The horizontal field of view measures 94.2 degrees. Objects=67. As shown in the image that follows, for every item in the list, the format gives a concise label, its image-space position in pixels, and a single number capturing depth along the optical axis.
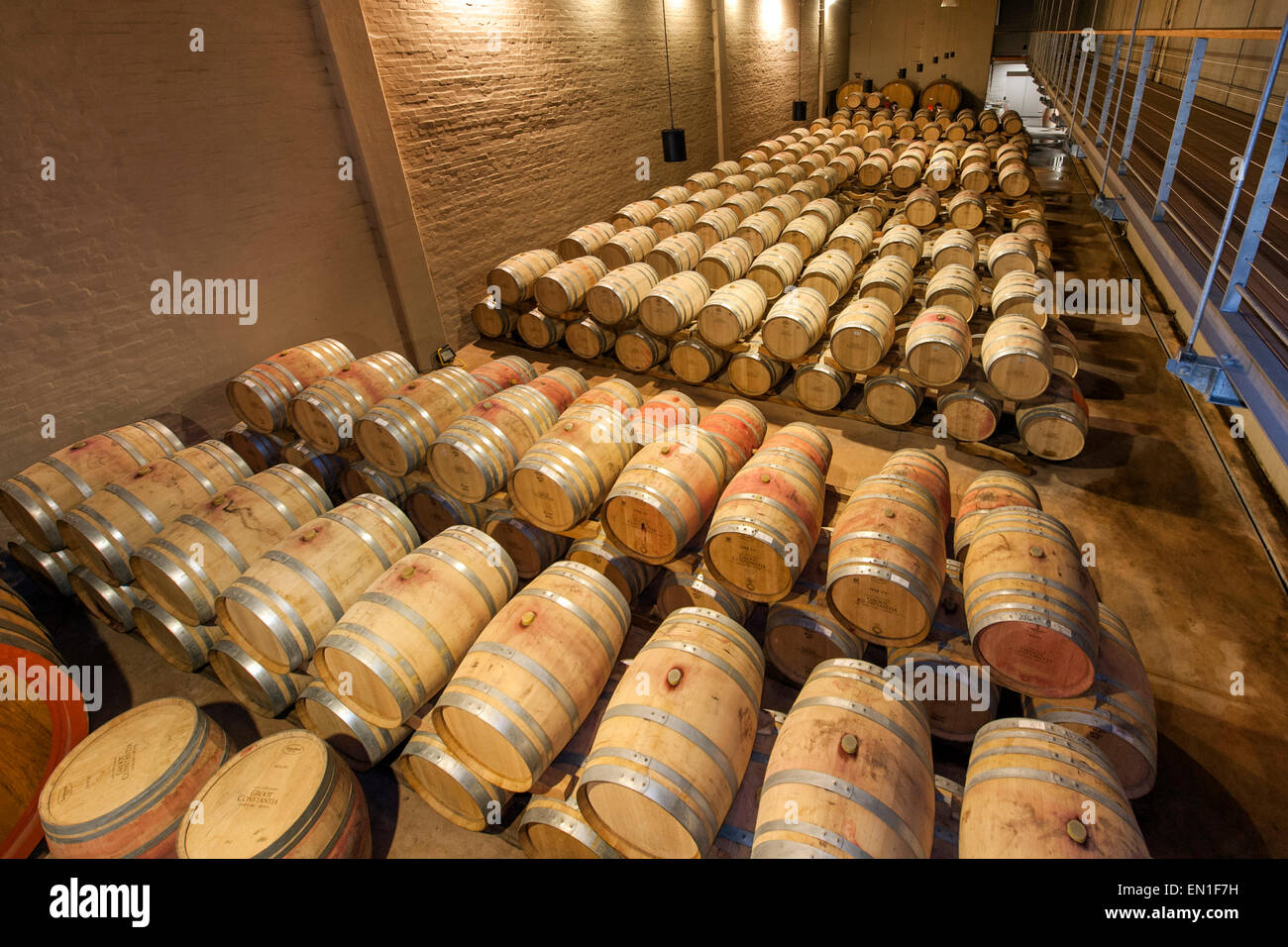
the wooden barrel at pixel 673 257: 8.32
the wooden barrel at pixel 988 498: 3.80
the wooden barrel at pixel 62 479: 4.48
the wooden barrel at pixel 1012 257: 7.23
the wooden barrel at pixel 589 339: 8.05
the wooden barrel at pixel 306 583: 3.48
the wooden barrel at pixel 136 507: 4.14
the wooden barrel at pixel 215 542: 3.82
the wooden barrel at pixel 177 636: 4.15
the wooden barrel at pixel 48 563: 4.91
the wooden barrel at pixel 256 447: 5.88
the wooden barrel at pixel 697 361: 7.32
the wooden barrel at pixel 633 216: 9.86
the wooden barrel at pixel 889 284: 7.09
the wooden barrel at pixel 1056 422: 5.58
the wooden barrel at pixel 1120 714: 2.95
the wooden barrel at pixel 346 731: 3.54
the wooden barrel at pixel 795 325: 6.46
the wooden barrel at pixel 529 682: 2.88
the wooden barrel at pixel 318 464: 5.50
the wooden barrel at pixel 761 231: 8.98
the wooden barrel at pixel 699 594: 3.96
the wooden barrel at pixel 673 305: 7.07
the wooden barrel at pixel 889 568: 3.16
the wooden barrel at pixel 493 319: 8.72
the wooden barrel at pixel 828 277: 7.57
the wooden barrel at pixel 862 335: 6.11
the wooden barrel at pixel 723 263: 8.05
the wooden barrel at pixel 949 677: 3.24
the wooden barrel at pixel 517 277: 8.36
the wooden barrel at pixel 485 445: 4.46
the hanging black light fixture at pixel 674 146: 8.66
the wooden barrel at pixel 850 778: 2.26
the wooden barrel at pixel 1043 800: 2.14
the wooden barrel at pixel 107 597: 4.55
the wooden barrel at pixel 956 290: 6.71
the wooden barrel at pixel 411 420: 4.79
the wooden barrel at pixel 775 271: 7.84
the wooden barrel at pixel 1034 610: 2.79
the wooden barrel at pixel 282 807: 2.73
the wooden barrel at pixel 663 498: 3.78
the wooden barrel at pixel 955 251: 7.52
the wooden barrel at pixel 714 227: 9.38
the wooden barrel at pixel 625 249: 8.63
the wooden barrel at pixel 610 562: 4.18
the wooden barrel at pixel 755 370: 6.98
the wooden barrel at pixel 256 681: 3.84
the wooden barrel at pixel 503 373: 5.55
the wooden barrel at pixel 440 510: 4.96
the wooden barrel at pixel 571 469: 4.12
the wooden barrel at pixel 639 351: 7.69
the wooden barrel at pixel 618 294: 7.45
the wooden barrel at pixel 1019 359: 5.43
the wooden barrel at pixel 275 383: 5.48
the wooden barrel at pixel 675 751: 2.50
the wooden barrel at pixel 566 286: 7.88
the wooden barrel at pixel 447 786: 3.15
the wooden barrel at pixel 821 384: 6.61
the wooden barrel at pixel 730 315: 6.78
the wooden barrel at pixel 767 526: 3.46
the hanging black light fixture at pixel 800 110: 13.68
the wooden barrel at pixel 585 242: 9.02
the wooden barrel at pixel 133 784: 2.87
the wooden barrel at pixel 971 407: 5.86
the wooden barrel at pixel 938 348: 5.74
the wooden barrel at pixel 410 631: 3.17
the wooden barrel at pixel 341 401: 5.15
